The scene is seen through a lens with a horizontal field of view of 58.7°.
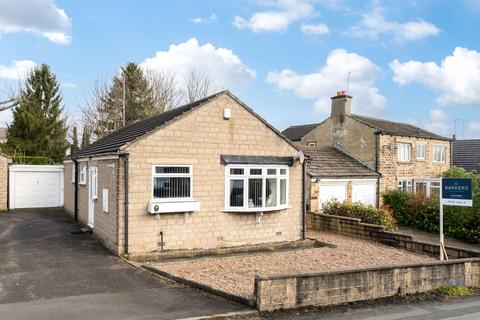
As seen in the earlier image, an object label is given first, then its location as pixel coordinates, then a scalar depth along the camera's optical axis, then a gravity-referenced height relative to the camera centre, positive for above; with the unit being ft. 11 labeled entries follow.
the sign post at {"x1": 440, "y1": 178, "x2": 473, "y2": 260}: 38.45 -2.21
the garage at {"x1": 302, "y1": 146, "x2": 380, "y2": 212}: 70.64 -1.85
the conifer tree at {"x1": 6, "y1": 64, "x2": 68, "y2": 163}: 120.78 +13.02
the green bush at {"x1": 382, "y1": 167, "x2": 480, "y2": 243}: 61.62 -7.20
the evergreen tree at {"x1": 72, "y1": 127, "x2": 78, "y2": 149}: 133.59 +10.06
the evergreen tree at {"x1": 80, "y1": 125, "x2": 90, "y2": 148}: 132.67 +9.48
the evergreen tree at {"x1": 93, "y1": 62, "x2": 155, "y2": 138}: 129.39 +20.34
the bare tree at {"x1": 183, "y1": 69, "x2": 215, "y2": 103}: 125.70 +21.81
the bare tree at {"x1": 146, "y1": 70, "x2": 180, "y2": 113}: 128.77 +22.21
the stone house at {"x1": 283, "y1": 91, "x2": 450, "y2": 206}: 84.58 +4.88
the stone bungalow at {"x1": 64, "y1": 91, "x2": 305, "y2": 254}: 42.29 -1.61
